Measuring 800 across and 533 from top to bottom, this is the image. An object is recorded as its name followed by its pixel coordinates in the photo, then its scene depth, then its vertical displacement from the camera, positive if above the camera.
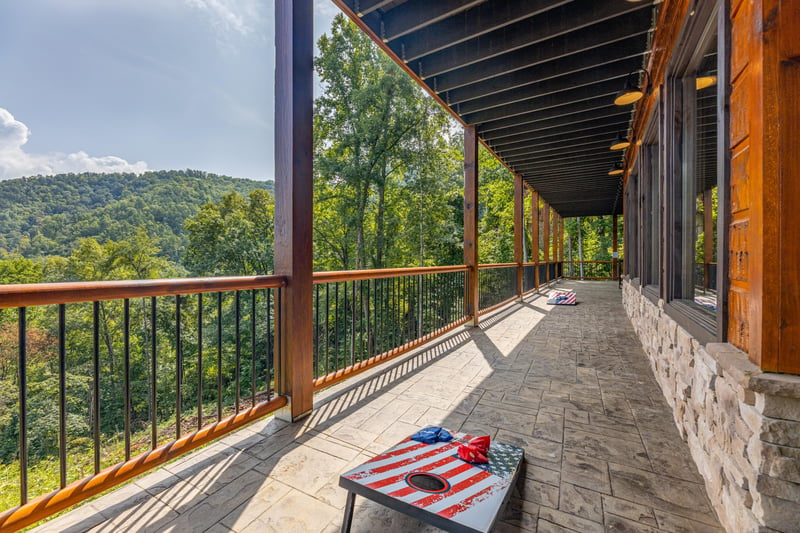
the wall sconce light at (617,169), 6.41 +1.93
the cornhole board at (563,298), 7.67 -0.75
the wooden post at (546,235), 11.07 +0.98
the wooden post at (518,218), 8.08 +1.15
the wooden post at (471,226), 5.35 +0.62
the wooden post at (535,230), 9.59 +1.00
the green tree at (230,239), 17.72 +1.47
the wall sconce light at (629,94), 3.36 +1.70
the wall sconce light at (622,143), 4.90 +1.75
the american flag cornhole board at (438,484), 1.16 -0.86
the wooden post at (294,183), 2.22 +0.55
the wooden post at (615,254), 12.97 +0.43
